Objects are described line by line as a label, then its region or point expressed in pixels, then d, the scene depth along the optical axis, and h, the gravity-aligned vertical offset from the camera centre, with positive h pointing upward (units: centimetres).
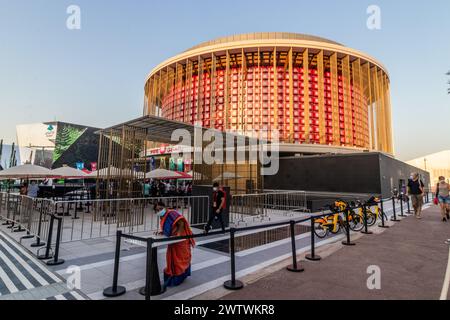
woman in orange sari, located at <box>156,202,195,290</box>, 452 -132
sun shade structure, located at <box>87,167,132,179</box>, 1140 +45
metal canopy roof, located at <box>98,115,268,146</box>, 1095 +274
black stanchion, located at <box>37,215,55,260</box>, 600 -178
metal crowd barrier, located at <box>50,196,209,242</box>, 896 -174
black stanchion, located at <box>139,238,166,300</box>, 416 -172
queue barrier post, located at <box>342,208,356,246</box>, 738 -186
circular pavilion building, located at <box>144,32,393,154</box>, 4944 +2107
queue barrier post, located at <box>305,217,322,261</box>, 590 -187
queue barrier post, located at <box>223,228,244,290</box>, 436 -187
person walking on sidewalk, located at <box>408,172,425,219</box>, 1135 -51
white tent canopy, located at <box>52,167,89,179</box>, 1498 +55
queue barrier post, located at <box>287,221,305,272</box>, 523 -184
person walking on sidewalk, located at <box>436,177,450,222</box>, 1088 -68
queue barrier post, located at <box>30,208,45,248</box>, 708 -181
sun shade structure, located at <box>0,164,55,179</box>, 1198 +54
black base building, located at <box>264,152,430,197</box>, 2097 +69
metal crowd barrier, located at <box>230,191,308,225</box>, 1271 -148
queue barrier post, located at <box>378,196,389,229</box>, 1004 -186
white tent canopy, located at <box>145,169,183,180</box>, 1745 +55
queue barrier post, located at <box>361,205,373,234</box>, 902 -165
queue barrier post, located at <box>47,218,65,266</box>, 561 -185
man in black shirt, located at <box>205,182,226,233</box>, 900 -81
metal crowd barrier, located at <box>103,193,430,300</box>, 362 -160
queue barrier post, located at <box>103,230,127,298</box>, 408 -185
